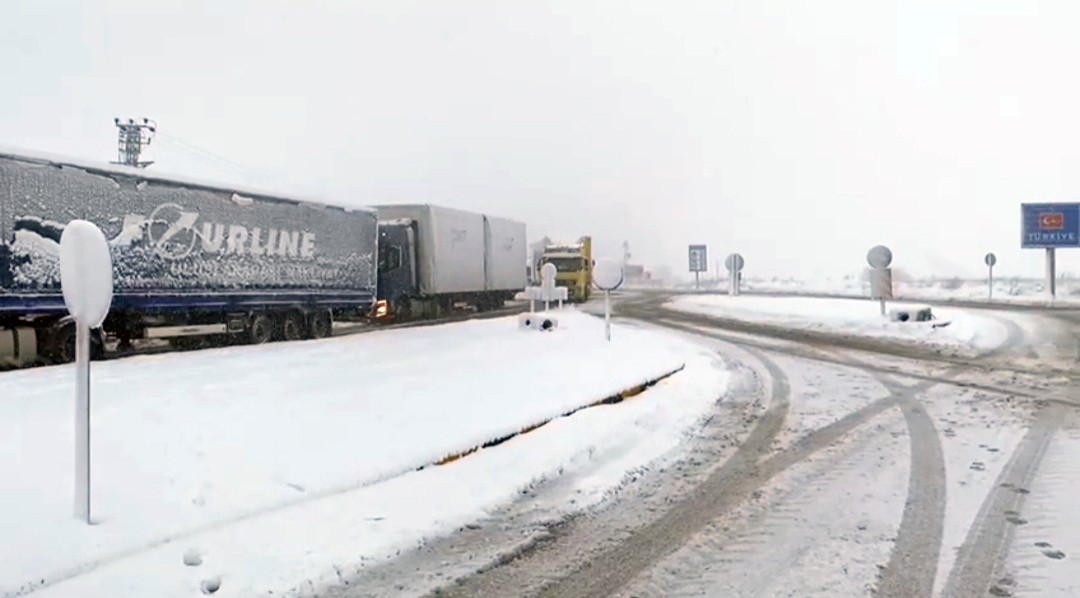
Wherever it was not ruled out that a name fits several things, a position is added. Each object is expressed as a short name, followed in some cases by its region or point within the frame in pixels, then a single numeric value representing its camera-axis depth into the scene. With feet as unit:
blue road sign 139.23
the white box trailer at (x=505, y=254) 114.01
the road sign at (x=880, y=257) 80.59
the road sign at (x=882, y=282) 81.10
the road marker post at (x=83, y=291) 17.80
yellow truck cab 135.85
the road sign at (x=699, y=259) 192.44
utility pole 153.28
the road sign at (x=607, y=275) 56.18
